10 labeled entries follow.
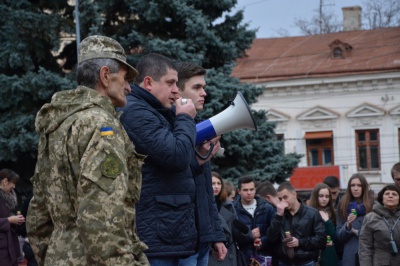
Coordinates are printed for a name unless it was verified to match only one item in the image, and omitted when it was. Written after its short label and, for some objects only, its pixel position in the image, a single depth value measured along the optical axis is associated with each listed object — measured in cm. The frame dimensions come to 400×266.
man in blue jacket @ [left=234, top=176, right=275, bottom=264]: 1193
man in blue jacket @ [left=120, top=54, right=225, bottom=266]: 558
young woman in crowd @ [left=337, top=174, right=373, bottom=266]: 1260
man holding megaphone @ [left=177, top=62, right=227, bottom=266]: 621
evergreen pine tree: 1834
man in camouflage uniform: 441
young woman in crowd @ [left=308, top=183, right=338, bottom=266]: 1245
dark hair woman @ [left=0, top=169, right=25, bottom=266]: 1201
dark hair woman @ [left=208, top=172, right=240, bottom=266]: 1123
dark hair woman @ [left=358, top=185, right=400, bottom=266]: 1130
